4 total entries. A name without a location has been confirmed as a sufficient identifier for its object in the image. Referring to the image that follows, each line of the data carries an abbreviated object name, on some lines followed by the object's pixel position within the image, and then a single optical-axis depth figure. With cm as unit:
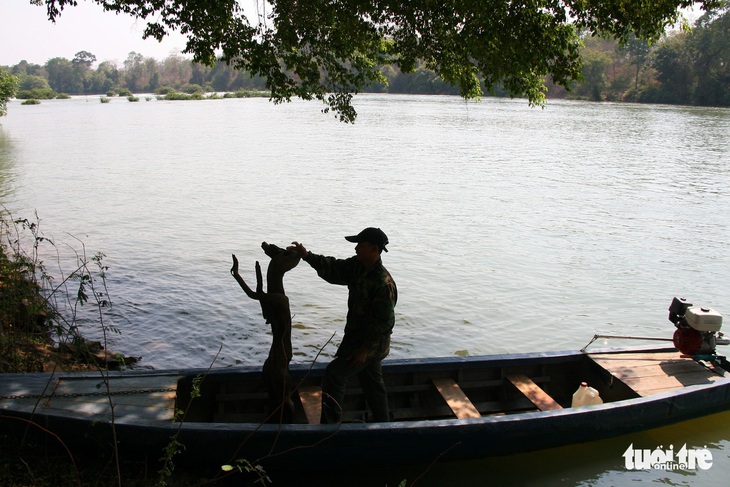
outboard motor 719
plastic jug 658
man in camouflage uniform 533
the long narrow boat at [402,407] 523
